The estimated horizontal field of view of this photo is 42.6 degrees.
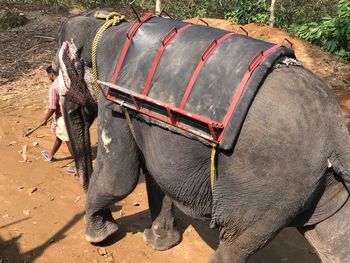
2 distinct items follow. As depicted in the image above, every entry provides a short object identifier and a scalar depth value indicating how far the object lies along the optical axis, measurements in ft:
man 16.22
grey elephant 7.69
